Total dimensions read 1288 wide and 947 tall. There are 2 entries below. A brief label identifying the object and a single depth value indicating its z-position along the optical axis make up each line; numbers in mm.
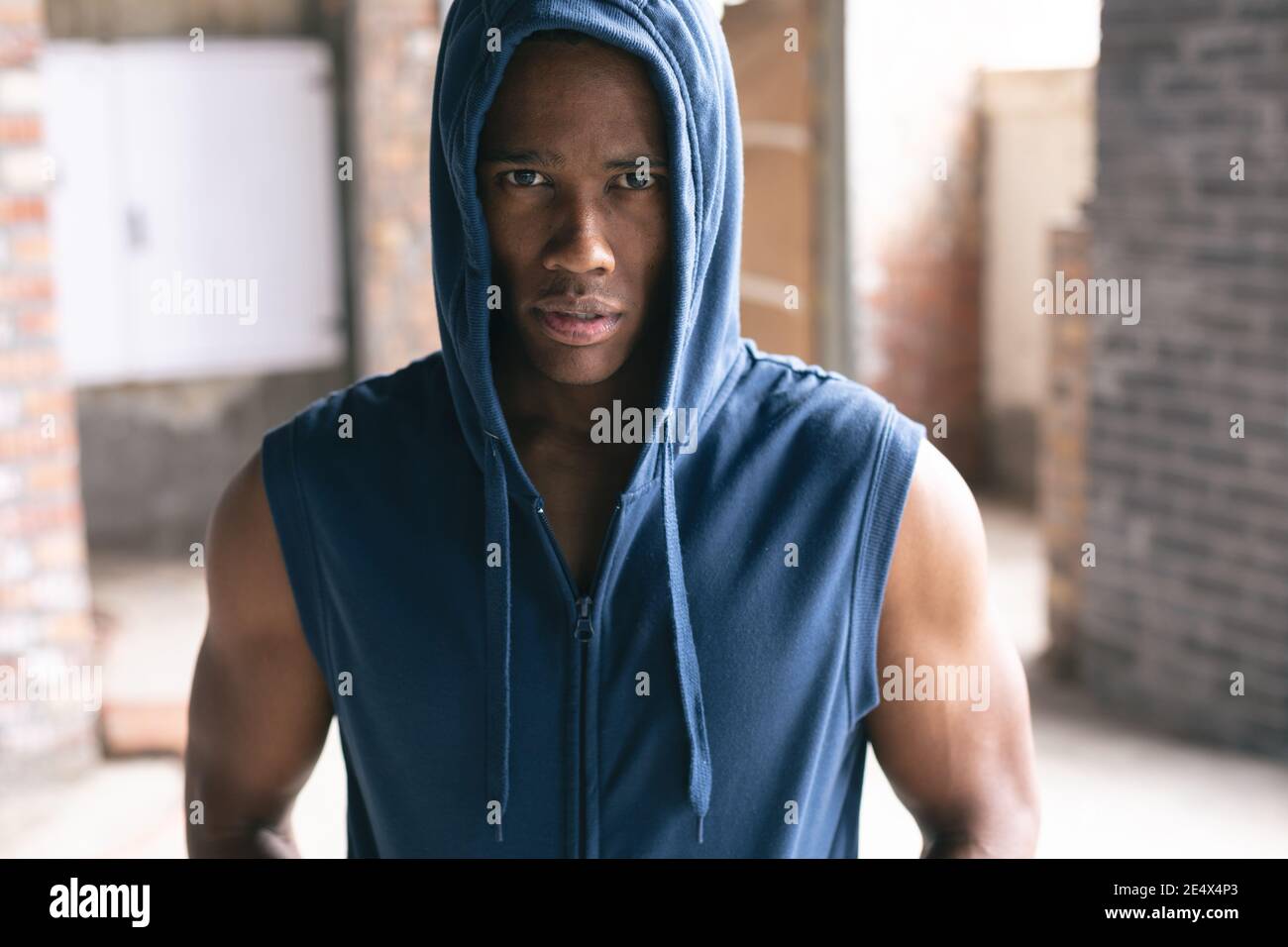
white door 6441
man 1324
